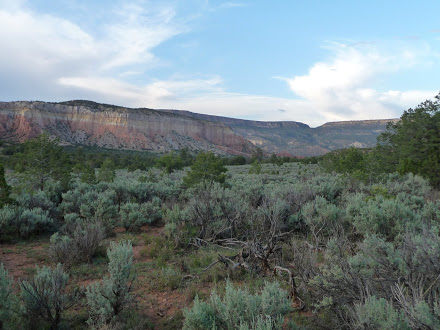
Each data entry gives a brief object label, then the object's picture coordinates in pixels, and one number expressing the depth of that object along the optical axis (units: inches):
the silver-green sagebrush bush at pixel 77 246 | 229.3
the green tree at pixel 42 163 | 418.0
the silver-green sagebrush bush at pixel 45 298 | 140.3
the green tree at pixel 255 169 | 1070.3
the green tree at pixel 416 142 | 609.9
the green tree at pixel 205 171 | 518.9
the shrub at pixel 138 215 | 336.5
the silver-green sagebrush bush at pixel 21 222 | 278.5
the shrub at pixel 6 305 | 122.9
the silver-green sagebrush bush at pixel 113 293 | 143.2
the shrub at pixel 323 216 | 268.8
